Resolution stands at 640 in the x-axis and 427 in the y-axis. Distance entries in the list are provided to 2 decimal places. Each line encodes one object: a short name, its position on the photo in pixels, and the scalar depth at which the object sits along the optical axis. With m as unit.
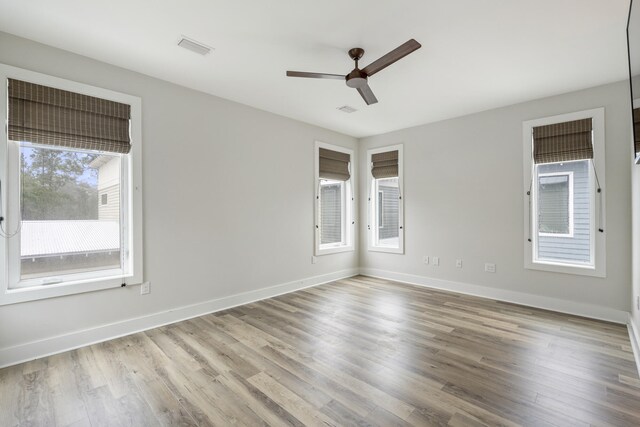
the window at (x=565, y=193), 3.42
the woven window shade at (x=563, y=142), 3.49
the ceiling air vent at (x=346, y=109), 4.11
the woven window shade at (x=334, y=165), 5.16
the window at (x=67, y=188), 2.47
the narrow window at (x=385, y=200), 5.28
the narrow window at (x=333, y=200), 5.11
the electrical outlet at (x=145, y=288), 3.13
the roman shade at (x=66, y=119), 2.48
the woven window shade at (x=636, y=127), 1.91
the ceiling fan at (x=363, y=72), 2.25
